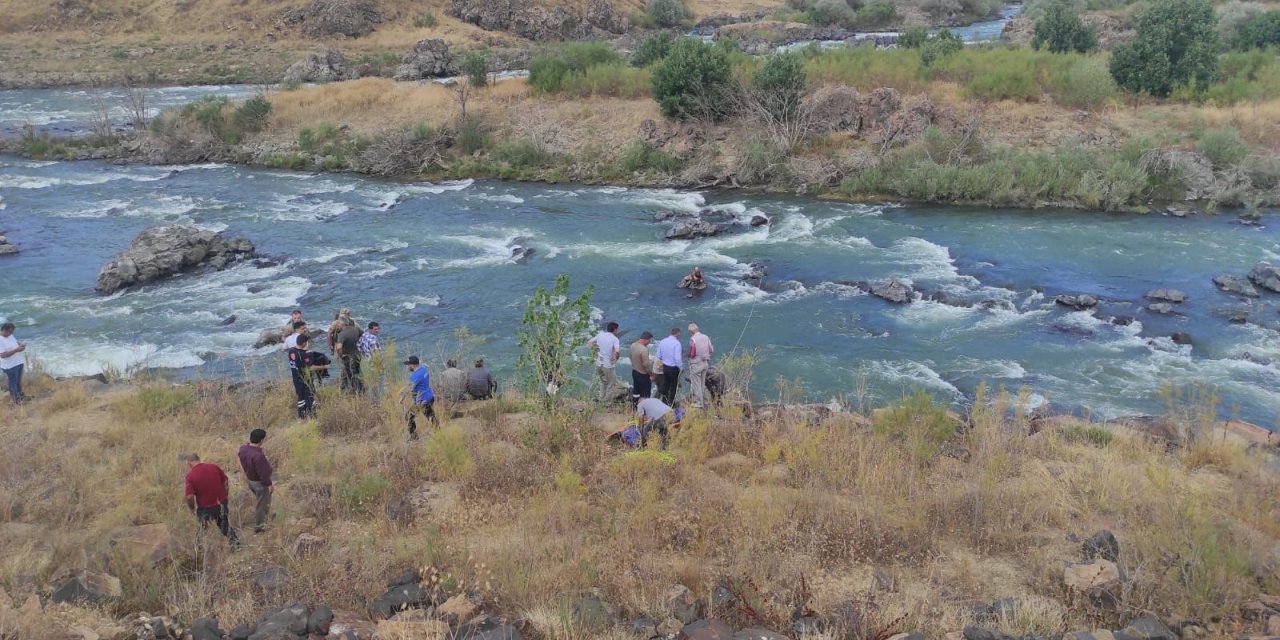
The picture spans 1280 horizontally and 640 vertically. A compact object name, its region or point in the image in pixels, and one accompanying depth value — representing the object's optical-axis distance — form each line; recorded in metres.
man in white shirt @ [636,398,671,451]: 11.74
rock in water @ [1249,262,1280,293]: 20.61
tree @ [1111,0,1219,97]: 33.53
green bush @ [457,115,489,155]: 37.16
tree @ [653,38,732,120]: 34.62
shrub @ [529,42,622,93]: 41.28
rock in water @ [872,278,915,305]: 20.55
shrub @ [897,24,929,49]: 45.91
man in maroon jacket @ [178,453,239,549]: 8.84
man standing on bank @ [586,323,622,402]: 13.97
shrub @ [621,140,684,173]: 33.72
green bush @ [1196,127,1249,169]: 29.02
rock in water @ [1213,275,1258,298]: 20.33
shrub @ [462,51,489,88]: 42.16
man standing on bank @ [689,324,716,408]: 14.00
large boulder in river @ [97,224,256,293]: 22.77
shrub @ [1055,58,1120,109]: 33.66
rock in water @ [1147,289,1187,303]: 20.14
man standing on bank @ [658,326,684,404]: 13.90
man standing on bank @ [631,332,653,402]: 13.72
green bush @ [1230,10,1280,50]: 43.44
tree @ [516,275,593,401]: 11.45
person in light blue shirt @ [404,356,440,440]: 12.39
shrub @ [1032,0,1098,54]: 43.44
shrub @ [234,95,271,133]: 40.56
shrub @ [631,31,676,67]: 43.34
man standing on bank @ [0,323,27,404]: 14.02
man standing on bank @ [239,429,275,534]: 9.30
